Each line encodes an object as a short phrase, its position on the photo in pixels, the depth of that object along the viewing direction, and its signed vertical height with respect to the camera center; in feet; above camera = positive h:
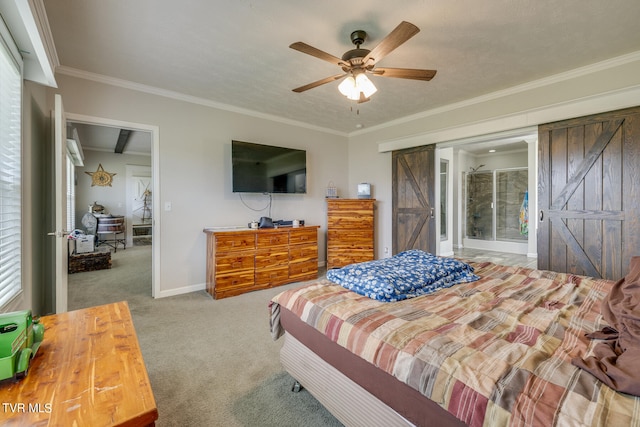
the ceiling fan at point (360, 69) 6.49 +3.79
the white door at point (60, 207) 7.37 +0.17
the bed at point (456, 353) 2.68 -1.73
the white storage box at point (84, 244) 17.78 -1.99
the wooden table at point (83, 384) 2.55 -1.81
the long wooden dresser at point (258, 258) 11.58 -2.06
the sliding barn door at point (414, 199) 14.10 +0.69
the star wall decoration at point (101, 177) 23.81 +3.11
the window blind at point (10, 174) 5.60 +0.84
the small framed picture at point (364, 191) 16.47 +1.27
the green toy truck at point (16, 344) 2.90 -1.44
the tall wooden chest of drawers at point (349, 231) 15.40 -1.03
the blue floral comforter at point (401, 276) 5.29 -1.36
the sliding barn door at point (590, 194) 8.89 +0.60
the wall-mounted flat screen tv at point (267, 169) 12.92 +2.19
